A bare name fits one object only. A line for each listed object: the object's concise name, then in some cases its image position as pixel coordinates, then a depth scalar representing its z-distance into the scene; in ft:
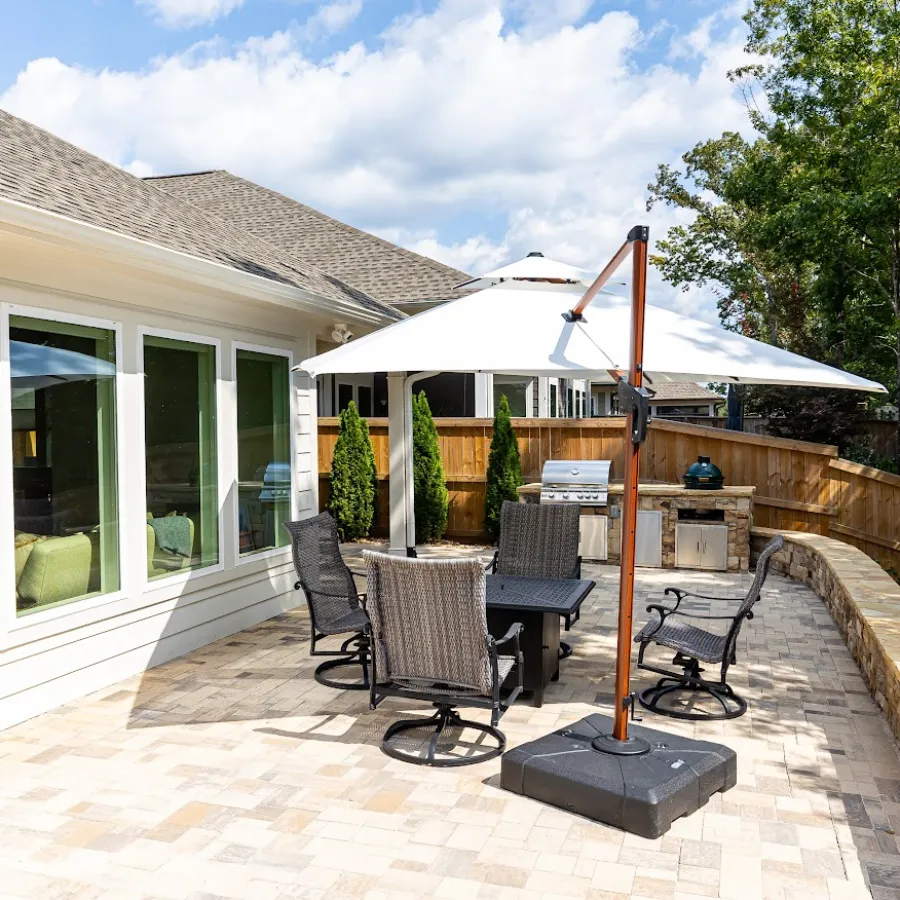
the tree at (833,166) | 35.37
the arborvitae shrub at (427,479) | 39.14
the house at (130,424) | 16.14
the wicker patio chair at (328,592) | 18.15
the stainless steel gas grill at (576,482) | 34.40
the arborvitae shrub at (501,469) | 38.47
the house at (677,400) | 102.99
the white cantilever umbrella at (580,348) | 12.93
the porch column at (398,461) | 28.25
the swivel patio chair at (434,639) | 13.56
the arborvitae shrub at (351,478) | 40.19
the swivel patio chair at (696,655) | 16.52
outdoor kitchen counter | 32.81
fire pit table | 16.72
